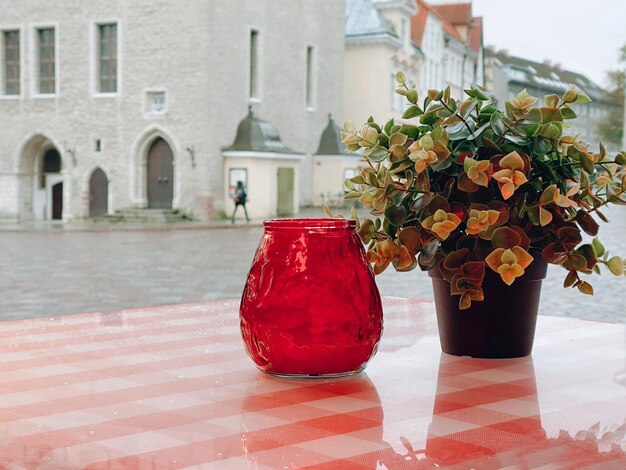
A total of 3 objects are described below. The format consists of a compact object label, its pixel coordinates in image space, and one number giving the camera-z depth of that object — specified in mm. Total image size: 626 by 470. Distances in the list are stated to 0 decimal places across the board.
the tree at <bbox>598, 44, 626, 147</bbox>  16183
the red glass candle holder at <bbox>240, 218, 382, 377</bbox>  1272
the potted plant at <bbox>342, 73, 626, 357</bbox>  1346
